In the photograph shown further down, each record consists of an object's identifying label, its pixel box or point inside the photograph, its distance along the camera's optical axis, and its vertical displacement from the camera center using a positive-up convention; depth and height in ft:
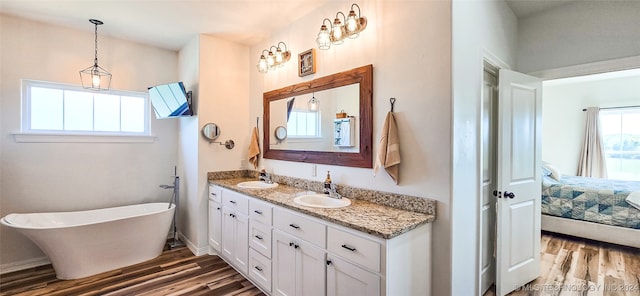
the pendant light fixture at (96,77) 9.86 +2.60
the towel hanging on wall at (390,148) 6.11 -0.03
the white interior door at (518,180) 7.34 -0.92
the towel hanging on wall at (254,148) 10.83 -0.06
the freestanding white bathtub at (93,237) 8.05 -2.93
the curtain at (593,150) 17.31 -0.16
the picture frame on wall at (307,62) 8.44 +2.67
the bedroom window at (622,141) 16.53 +0.41
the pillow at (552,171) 13.90 -1.21
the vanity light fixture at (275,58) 9.21 +3.03
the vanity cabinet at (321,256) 4.87 -2.32
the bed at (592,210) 10.86 -2.67
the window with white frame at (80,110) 9.39 +1.35
